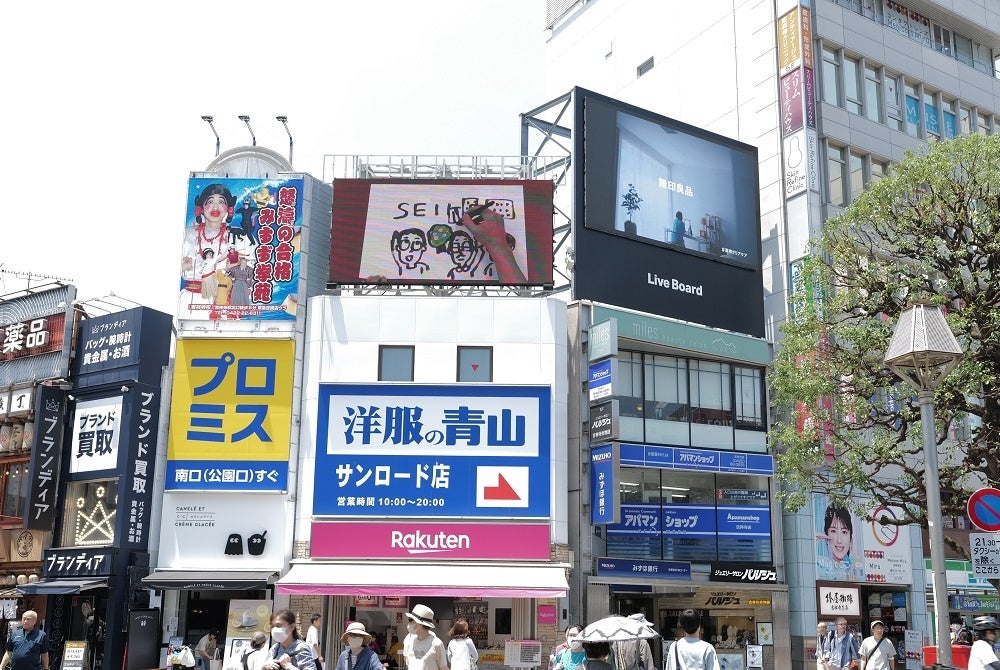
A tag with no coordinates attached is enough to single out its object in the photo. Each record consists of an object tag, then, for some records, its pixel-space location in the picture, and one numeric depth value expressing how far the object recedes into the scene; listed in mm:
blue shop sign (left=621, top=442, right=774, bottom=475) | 28922
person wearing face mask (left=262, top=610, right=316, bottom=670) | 11922
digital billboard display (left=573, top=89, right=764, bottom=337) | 30719
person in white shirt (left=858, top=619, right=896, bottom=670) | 16859
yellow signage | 27250
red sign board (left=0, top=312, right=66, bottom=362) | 29984
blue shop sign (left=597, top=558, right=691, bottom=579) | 27891
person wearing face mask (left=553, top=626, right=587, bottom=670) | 15328
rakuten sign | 26312
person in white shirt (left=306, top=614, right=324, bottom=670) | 22953
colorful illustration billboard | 28188
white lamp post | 12625
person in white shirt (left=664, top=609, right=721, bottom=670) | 11555
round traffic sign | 12133
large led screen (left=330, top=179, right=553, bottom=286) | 28906
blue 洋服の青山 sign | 26703
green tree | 19438
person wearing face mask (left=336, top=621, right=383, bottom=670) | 11492
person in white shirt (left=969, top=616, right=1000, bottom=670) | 11766
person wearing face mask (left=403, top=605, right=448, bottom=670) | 12164
